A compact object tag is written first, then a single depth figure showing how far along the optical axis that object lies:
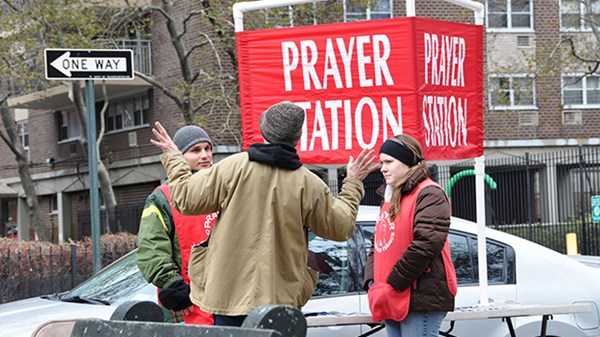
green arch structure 19.28
